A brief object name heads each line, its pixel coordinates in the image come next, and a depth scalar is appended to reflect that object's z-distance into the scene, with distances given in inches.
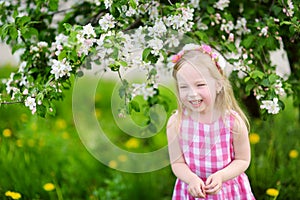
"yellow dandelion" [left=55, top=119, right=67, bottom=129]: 126.7
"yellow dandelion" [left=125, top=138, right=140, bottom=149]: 115.2
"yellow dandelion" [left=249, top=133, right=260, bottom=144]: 108.8
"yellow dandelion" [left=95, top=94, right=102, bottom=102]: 141.9
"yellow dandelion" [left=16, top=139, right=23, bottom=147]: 107.5
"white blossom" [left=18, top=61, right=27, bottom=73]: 84.0
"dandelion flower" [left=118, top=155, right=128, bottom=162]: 103.2
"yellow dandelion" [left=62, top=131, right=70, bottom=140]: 120.1
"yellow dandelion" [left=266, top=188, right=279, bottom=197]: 88.2
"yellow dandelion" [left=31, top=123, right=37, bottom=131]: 113.5
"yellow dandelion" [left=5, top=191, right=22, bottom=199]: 87.7
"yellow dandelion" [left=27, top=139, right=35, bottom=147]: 112.5
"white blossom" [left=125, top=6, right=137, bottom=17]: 68.0
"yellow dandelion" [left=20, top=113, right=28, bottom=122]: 117.7
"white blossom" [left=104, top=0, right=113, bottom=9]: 65.9
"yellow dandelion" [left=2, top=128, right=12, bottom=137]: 108.9
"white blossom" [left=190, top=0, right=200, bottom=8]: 82.8
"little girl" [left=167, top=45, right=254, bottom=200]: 67.1
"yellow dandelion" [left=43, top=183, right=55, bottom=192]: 93.7
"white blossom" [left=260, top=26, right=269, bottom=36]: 77.1
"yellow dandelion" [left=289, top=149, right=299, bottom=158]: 104.2
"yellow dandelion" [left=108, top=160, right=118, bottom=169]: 98.0
